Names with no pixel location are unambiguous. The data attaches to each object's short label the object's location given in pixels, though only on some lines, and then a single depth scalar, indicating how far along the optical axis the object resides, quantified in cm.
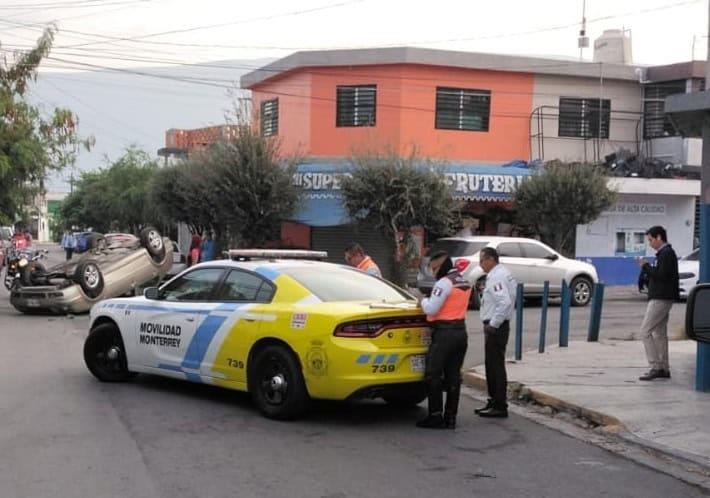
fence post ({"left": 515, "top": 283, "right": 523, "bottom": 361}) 1227
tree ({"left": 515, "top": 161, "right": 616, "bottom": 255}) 2481
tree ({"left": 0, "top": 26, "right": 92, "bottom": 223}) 2178
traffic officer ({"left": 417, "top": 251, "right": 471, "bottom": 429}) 792
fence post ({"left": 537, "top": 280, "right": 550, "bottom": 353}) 1283
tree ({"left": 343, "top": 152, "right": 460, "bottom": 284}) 2264
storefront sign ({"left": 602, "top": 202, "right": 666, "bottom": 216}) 2847
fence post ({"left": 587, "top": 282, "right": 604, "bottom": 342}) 1405
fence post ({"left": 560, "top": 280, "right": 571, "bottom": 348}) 1322
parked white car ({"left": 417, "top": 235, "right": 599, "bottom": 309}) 1959
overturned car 1844
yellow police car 779
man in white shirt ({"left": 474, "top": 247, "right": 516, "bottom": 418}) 845
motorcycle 1902
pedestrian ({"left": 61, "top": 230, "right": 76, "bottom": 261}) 4118
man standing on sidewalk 1013
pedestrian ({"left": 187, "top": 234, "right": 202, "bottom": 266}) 2669
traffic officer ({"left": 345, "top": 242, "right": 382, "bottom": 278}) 1194
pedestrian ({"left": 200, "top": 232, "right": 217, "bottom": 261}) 2612
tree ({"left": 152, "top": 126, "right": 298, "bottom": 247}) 2394
